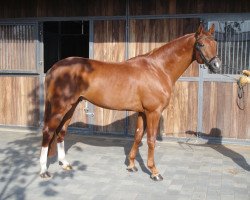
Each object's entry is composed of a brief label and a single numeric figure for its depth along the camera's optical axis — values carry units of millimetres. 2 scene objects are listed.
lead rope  5642
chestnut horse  4223
